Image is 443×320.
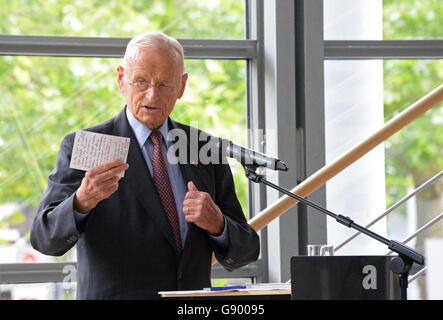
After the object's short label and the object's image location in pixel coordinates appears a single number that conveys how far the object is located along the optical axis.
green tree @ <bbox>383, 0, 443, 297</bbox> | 7.83
